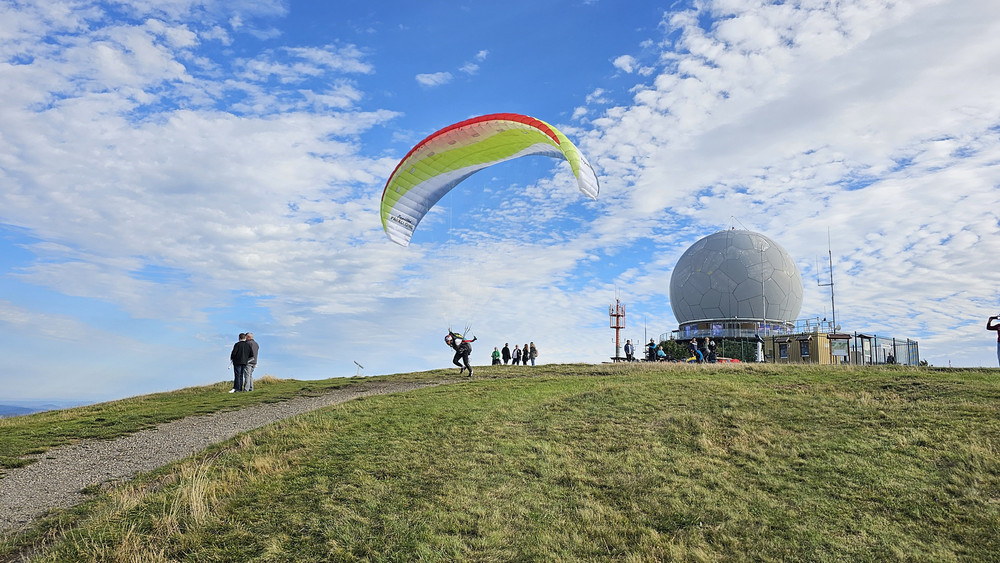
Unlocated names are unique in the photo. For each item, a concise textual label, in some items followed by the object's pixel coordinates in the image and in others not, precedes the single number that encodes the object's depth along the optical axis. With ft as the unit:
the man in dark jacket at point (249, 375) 65.31
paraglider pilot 68.54
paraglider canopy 50.44
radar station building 144.46
